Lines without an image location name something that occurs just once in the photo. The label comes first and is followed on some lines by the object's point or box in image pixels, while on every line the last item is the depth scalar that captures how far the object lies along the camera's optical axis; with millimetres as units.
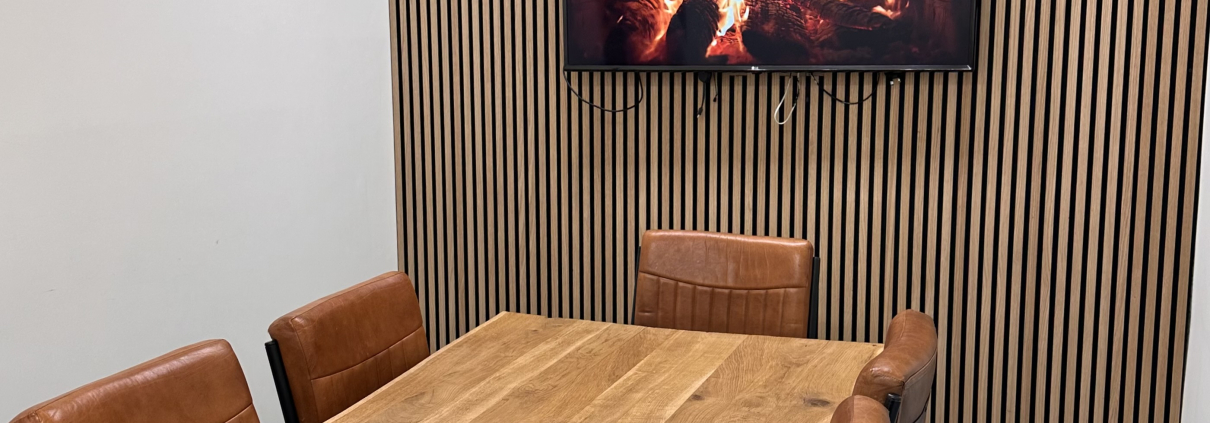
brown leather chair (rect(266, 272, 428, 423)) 2475
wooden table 2289
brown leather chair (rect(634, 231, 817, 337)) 3193
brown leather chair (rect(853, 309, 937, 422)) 1866
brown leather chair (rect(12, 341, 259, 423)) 1819
